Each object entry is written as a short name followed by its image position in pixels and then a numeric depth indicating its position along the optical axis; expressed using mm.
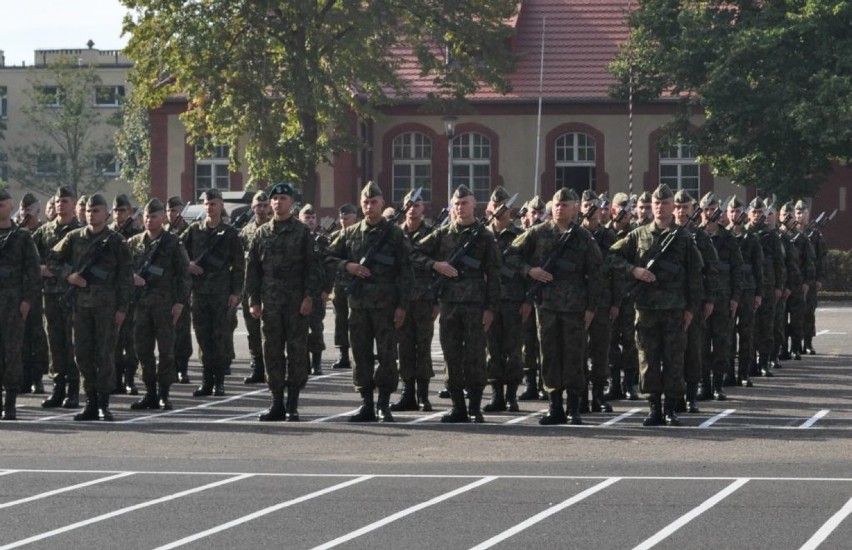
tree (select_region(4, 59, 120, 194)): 98312
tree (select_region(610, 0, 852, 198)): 51125
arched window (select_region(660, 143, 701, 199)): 64062
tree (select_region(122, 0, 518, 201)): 52094
